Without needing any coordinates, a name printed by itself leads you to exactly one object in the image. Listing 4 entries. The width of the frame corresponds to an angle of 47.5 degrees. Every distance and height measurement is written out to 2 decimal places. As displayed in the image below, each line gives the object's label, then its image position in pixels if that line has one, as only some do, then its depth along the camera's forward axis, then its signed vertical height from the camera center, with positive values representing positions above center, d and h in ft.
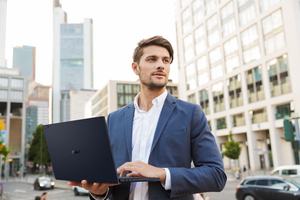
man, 6.61 +0.25
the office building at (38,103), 481.42 +86.05
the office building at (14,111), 228.22 +33.28
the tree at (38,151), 230.48 +5.62
